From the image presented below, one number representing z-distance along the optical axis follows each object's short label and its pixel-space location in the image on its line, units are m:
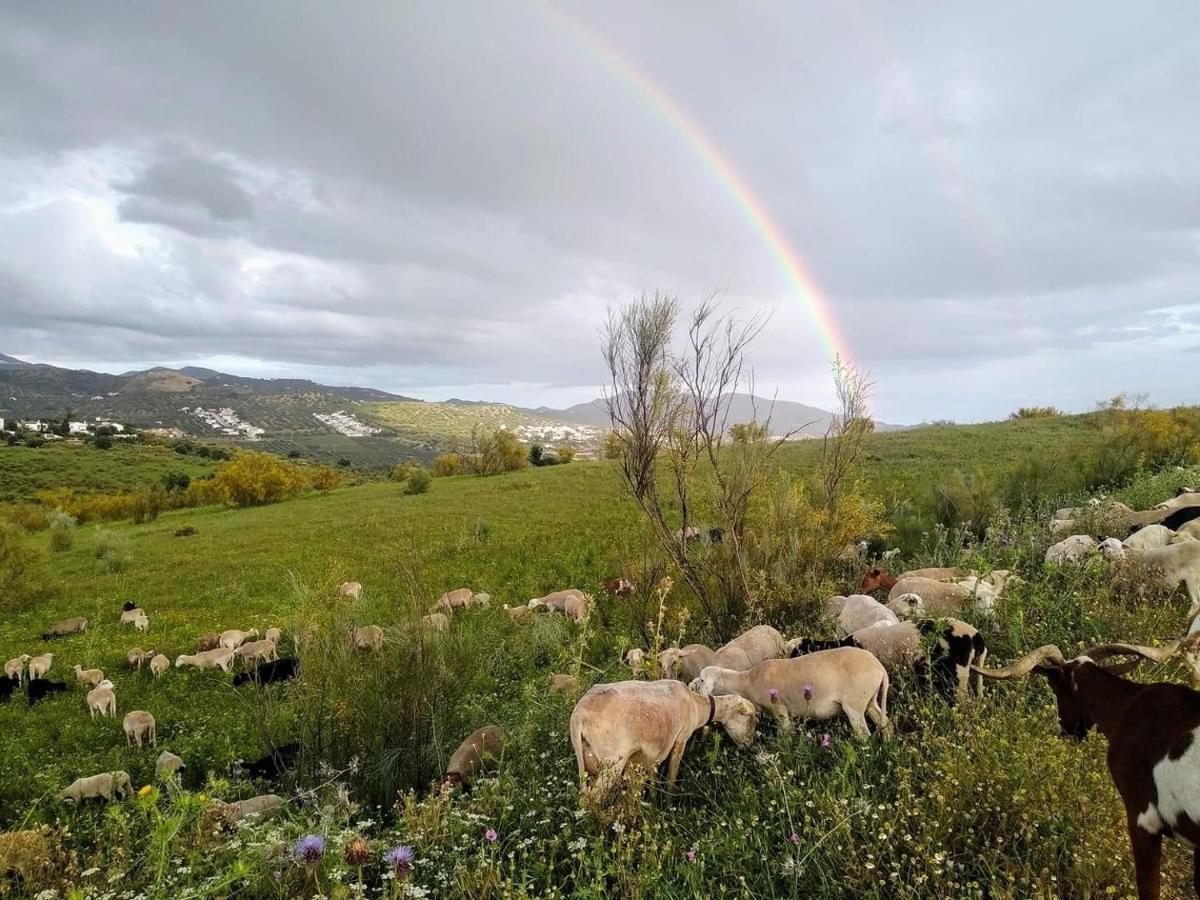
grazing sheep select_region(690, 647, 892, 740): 4.28
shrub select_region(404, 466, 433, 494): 36.06
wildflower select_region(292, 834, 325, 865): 2.74
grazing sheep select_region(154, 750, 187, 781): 5.98
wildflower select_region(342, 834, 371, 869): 2.62
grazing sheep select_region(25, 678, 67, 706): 9.04
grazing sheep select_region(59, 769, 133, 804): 5.47
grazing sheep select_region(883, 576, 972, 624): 6.14
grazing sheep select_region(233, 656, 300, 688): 8.51
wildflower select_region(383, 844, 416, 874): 2.72
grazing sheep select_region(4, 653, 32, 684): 9.78
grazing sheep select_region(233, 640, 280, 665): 9.76
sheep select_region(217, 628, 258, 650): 10.64
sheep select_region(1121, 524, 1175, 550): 7.03
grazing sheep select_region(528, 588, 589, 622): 10.78
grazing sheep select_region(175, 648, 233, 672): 9.98
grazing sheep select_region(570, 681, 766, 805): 3.78
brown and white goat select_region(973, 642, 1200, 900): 2.02
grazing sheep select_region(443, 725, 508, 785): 4.55
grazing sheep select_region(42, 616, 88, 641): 12.80
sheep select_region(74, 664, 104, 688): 9.34
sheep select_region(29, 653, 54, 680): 9.88
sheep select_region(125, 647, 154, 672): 10.39
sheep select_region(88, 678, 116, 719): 8.27
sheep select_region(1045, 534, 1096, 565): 6.54
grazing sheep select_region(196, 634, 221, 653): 11.04
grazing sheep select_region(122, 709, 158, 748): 7.34
